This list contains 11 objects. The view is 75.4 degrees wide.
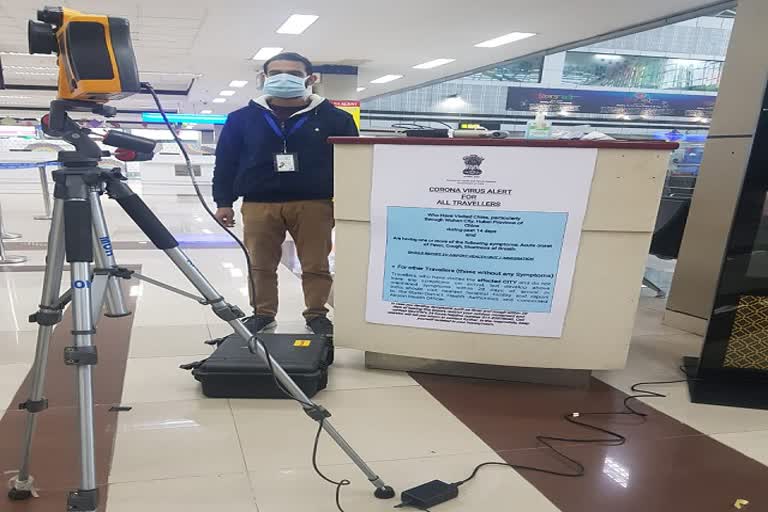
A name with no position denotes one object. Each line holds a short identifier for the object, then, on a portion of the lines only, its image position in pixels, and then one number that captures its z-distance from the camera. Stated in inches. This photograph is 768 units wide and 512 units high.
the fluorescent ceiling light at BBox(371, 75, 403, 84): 483.5
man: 92.4
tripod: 40.4
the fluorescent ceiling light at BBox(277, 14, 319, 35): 267.3
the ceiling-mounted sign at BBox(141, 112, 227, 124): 624.3
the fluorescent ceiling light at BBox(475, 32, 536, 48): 305.7
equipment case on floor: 73.5
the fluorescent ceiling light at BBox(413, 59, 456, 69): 394.6
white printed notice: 74.5
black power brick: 51.8
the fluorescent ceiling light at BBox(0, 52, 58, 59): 353.1
